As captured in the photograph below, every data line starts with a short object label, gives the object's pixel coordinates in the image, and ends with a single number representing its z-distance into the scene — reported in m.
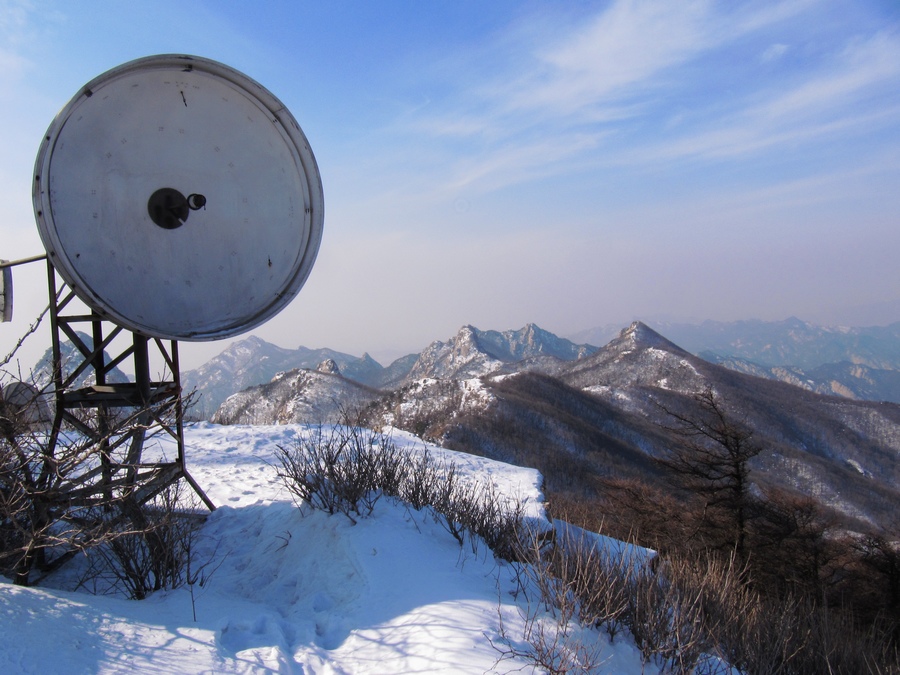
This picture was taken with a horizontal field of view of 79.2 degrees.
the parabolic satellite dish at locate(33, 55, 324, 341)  4.13
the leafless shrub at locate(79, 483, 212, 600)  4.21
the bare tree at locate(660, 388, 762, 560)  19.16
